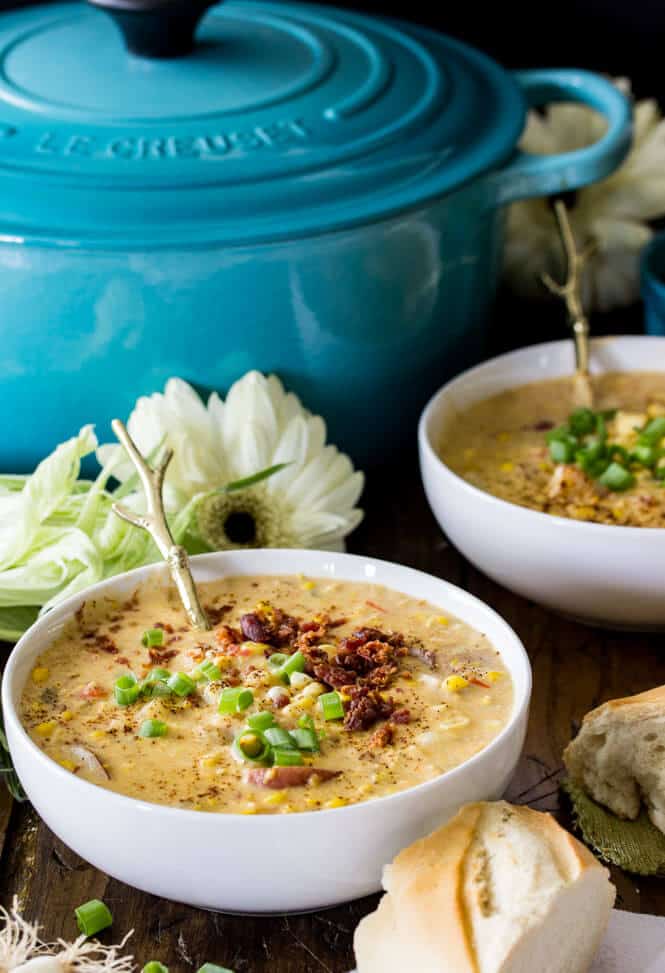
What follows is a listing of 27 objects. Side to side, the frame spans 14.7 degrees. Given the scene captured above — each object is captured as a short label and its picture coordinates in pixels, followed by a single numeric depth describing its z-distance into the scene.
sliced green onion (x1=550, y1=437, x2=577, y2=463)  0.97
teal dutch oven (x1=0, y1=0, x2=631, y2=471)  0.95
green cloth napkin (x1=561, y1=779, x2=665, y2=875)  0.84
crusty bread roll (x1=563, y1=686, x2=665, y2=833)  0.84
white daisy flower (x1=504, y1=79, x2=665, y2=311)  1.16
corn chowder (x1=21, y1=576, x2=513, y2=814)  0.80
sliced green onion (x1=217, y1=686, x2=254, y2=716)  0.83
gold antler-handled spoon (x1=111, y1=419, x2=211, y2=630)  0.88
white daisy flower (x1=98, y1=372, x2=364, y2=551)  0.96
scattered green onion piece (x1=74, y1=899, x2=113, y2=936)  0.81
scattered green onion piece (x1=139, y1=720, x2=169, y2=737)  0.82
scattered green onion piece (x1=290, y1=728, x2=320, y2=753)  0.81
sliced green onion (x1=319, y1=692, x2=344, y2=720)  0.82
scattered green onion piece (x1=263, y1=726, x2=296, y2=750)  0.81
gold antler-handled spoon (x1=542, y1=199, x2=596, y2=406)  1.02
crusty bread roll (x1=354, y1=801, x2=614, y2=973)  0.76
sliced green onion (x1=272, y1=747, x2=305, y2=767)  0.80
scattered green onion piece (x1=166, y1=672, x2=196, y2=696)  0.83
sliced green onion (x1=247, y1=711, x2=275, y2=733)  0.81
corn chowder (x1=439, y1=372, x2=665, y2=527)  0.94
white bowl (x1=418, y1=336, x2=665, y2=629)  0.90
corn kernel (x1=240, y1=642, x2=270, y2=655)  0.86
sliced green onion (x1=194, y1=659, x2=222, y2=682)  0.84
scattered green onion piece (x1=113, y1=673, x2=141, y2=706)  0.83
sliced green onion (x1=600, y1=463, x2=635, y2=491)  0.95
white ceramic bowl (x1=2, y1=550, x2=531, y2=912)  0.78
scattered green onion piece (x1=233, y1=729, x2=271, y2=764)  0.81
